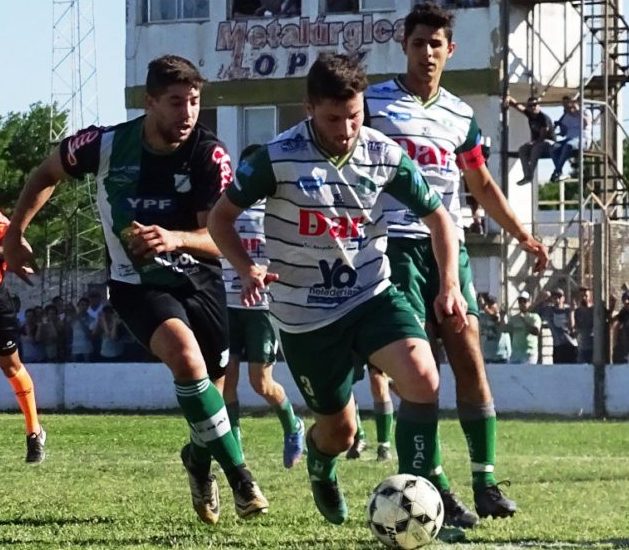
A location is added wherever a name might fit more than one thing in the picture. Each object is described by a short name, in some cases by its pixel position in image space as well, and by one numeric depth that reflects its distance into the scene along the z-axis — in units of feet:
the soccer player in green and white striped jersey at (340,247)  23.57
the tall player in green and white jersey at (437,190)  26.35
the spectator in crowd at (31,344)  84.48
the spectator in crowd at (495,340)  77.00
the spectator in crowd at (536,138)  102.01
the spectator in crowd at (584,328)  75.05
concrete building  107.34
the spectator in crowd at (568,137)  100.02
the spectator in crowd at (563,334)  75.90
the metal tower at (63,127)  134.04
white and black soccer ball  22.57
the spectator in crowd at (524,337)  76.74
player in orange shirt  40.32
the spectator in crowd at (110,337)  83.51
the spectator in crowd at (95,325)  83.92
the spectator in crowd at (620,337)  74.38
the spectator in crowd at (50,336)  84.33
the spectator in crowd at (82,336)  84.07
